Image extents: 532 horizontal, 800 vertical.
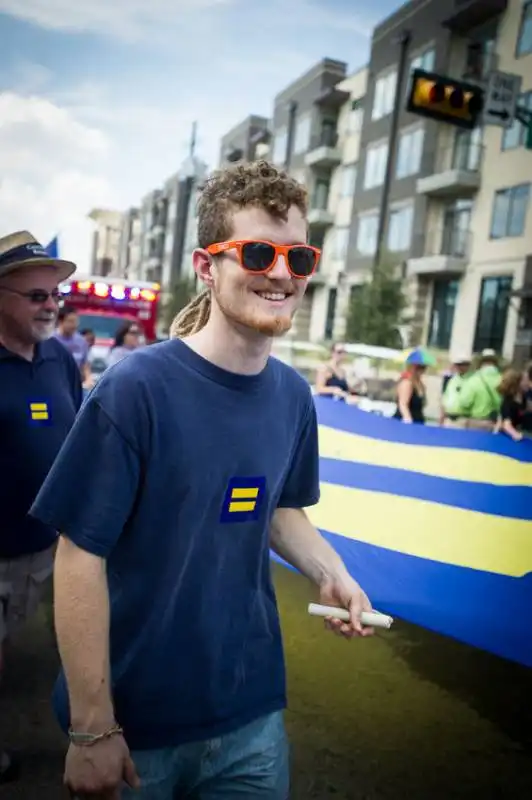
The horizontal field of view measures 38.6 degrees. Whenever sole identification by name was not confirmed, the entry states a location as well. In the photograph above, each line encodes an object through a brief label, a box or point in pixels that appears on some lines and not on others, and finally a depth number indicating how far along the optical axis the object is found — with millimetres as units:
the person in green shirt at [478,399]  9766
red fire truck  17109
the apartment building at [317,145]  39594
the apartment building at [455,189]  26438
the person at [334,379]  9477
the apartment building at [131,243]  88125
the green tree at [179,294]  50781
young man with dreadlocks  1609
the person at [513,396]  7953
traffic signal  10312
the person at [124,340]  11102
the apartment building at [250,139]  49844
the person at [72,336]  10422
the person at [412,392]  8336
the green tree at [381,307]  29422
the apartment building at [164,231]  65500
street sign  10945
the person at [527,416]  8188
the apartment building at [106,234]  102688
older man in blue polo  3258
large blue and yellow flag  4152
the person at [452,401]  10070
